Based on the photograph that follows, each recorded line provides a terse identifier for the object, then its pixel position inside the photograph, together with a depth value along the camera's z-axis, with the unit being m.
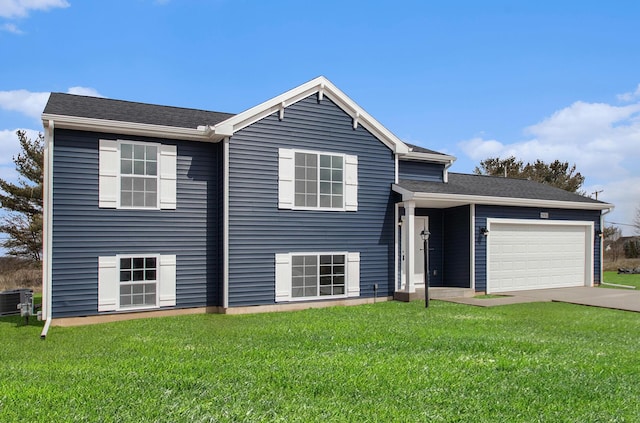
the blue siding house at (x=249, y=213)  10.02
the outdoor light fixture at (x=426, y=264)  11.43
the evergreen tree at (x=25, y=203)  23.06
